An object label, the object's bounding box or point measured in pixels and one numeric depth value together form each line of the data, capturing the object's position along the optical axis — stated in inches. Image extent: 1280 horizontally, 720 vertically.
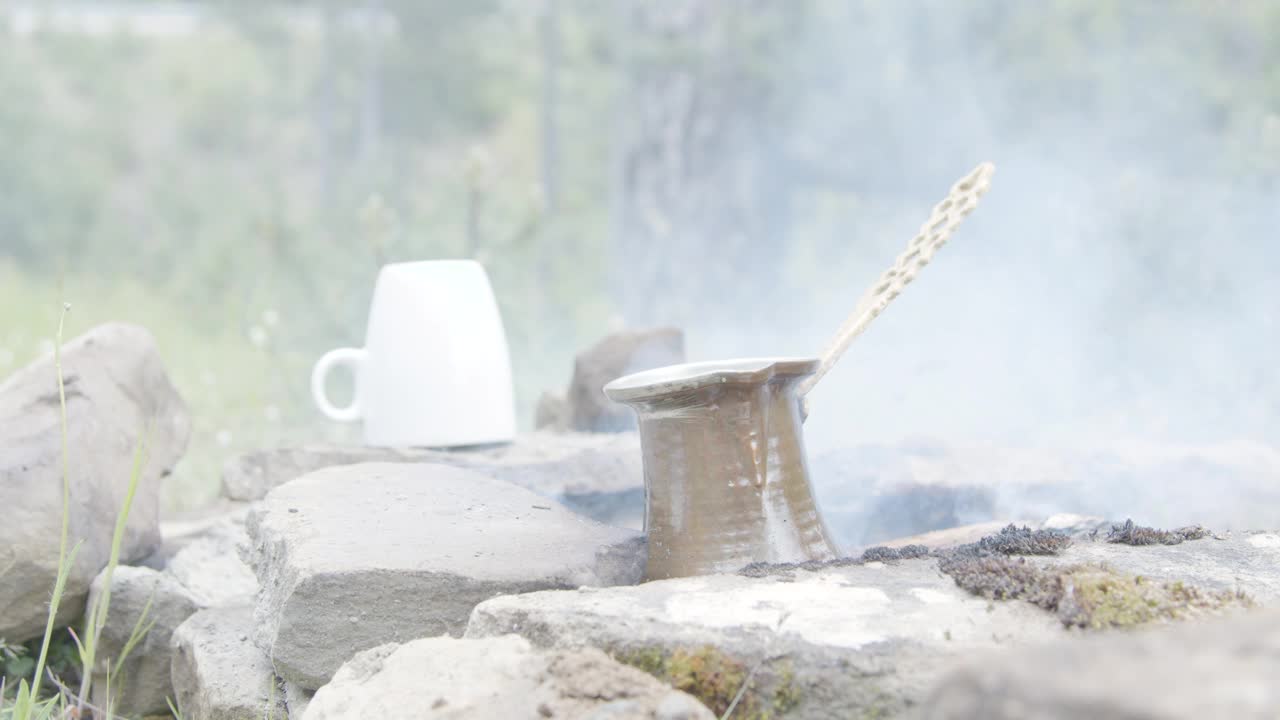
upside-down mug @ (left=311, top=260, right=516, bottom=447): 43.1
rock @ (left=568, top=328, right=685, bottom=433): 46.3
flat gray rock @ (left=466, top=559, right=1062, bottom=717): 30.5
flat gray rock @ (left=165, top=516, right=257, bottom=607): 40.3
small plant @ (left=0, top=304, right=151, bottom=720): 30.5
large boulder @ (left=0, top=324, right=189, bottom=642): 38.0
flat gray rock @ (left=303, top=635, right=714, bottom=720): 30.4
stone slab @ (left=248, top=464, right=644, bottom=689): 34.0
